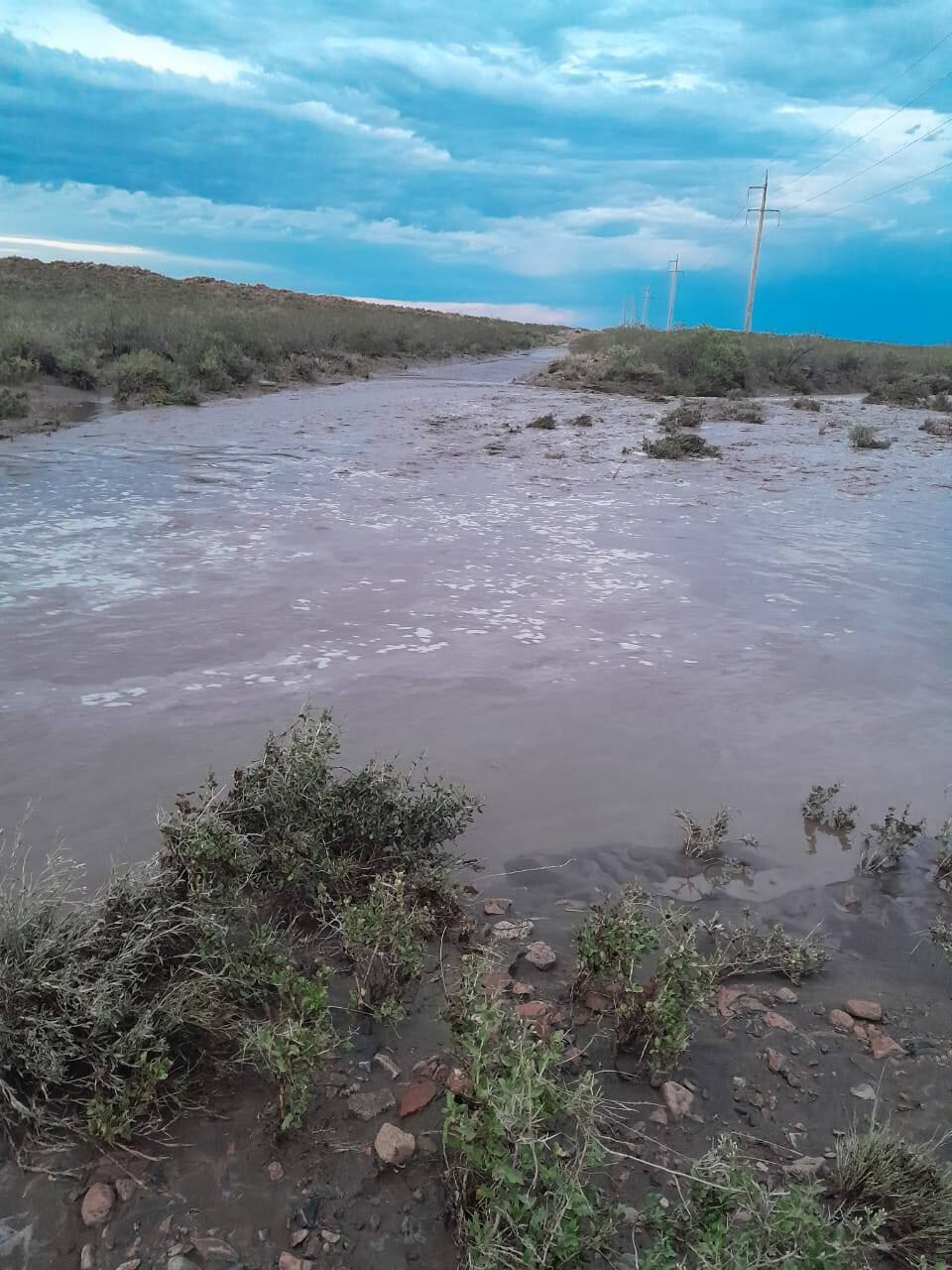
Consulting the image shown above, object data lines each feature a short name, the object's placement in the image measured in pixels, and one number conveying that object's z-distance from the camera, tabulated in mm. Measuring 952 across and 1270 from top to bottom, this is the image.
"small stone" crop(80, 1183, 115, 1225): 2008
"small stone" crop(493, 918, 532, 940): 3145
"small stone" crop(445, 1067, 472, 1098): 2322
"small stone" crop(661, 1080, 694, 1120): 2418
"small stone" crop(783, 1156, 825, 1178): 2223
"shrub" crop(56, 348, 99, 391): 16422
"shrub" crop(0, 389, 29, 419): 13672
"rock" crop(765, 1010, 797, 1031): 2762
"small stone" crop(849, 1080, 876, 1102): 2498
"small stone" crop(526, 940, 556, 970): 3004
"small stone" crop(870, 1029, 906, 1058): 2666
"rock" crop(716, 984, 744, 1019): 2820
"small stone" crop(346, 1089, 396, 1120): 2348
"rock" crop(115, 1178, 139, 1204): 2064
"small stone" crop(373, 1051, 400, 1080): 2486
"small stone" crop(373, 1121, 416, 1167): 2207
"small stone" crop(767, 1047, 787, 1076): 2590
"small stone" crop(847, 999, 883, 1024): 2824
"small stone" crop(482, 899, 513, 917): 3262
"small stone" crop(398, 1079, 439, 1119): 2359
